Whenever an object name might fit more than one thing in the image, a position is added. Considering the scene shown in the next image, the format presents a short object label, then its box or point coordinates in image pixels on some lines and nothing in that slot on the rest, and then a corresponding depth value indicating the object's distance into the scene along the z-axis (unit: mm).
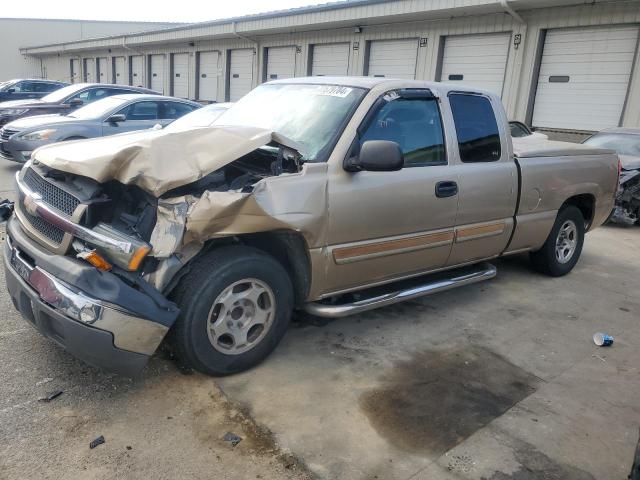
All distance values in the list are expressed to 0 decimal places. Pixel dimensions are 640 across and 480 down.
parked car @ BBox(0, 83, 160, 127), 12062
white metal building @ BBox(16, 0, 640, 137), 11859
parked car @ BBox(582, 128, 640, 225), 9031
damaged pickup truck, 2906
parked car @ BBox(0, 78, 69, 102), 17234
